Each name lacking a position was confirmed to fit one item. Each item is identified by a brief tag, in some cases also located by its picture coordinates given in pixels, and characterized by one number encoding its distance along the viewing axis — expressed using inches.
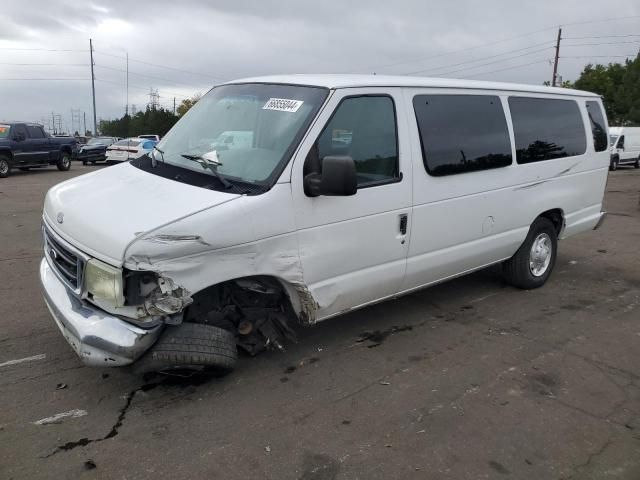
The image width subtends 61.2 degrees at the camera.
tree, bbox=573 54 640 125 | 1632.6
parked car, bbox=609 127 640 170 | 1000.2
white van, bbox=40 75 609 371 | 121.6
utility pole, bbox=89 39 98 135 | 2464.2
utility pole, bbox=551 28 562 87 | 1879.7
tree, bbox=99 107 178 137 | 2832.2
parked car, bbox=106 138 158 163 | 918.4
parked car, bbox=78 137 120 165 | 1104.8
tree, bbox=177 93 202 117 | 3172.0
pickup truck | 774.2
